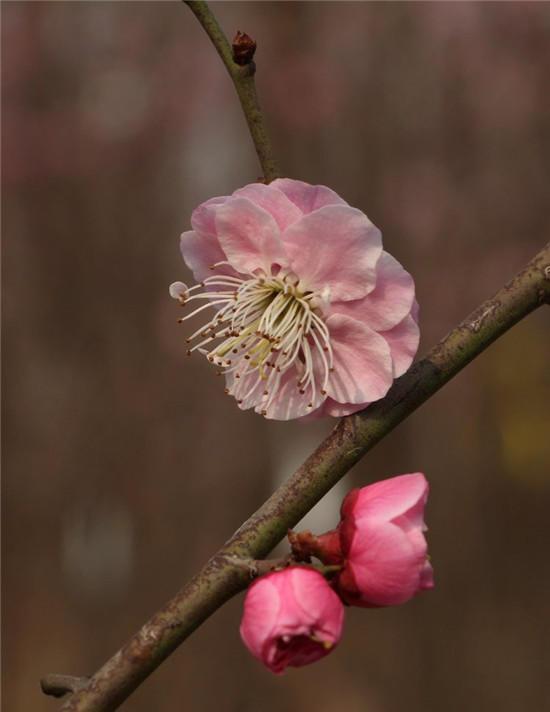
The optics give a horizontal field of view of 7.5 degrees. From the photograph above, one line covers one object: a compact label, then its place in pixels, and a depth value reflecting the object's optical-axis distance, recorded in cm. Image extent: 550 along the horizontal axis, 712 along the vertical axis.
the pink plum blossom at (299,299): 44
